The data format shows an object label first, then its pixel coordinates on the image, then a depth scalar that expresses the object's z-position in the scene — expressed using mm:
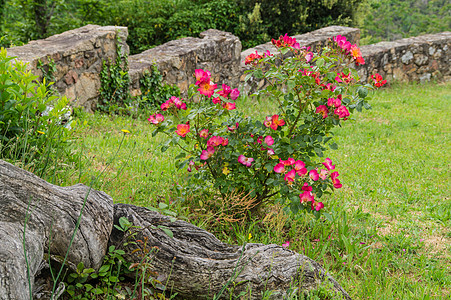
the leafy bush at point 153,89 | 6422
